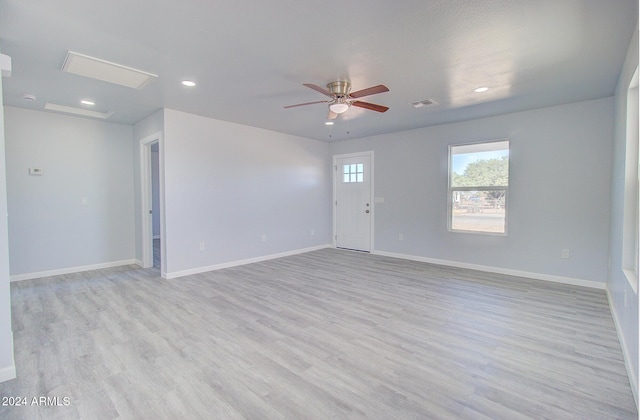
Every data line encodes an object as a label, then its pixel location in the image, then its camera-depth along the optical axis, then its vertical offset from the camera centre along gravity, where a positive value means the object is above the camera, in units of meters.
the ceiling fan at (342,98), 3.21 +1.14
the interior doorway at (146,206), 5.11 -0.09
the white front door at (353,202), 6.46 -0.03
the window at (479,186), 4.70 +0.23
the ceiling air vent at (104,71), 2.74 +1.32
